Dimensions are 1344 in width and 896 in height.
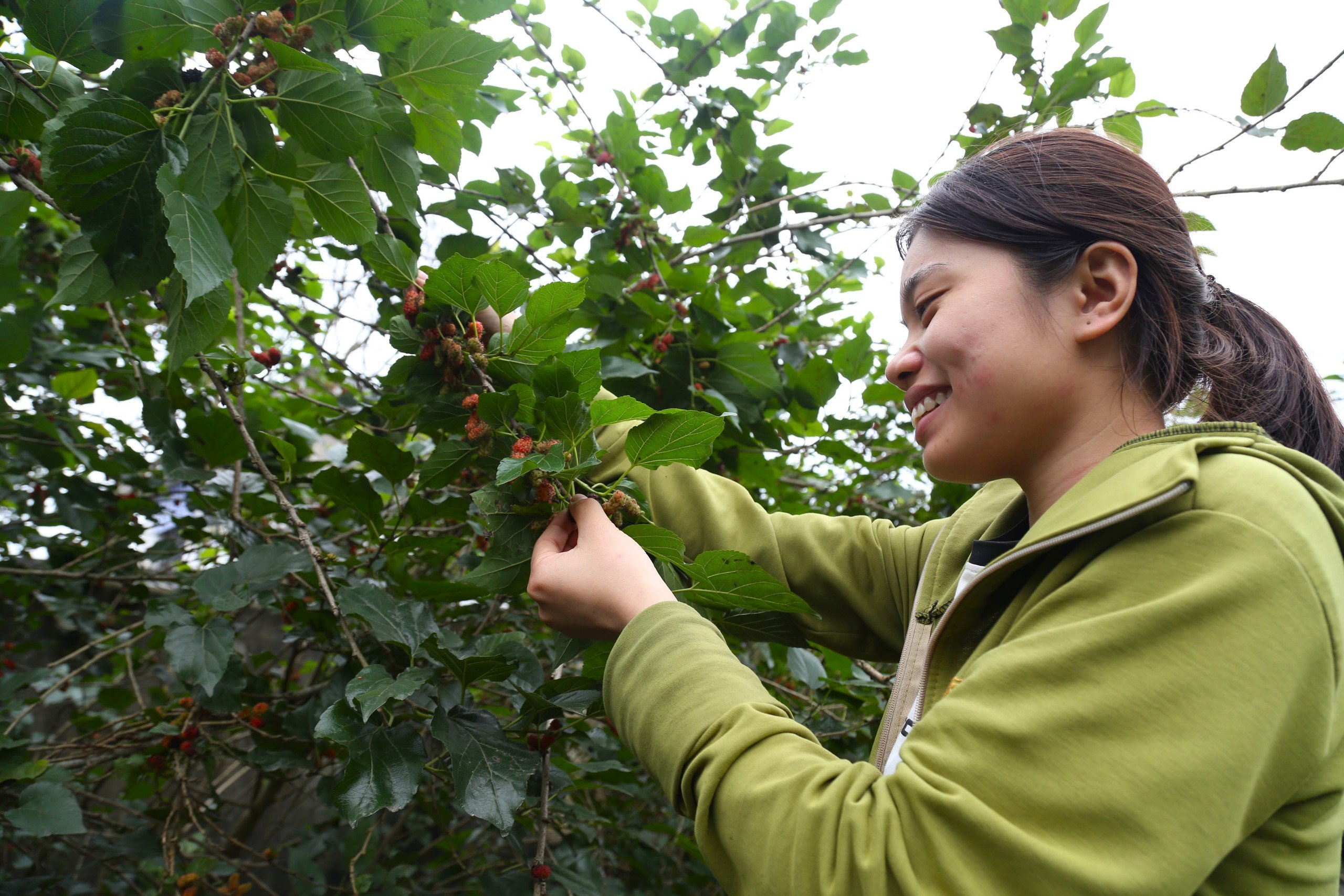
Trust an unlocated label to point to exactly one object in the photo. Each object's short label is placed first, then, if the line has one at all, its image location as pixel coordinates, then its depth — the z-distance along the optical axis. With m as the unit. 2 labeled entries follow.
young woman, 0.55
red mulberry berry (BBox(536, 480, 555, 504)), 0.95
